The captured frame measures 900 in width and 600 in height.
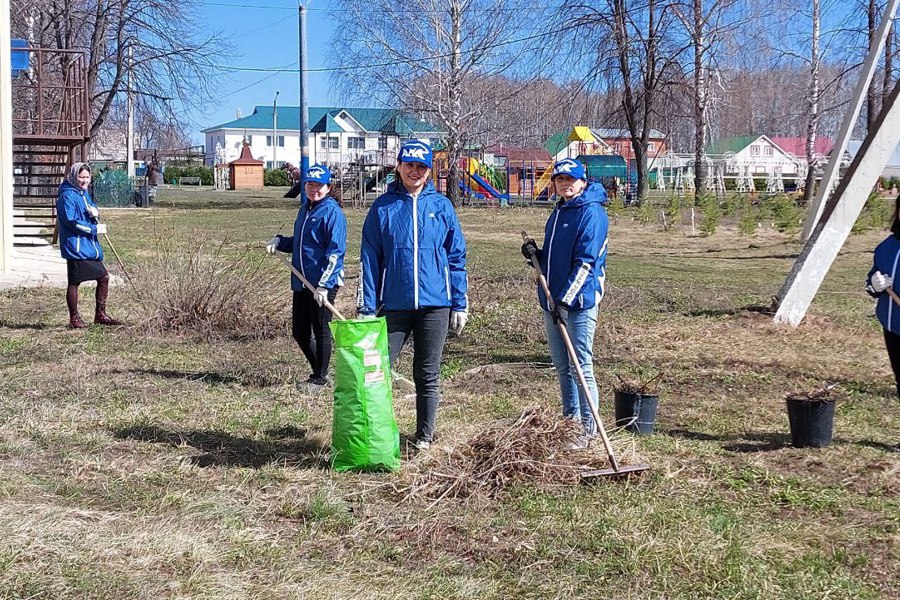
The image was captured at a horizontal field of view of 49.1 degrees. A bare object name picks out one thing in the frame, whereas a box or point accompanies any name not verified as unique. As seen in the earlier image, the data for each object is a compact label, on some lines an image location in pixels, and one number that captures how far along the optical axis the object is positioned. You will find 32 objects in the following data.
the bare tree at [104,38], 30.55
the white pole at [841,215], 9.49
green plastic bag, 5.12
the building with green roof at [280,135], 84.00
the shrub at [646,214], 26.50
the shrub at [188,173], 70.31
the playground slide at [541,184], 41.66
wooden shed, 63.34
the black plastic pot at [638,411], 6.00
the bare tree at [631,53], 32.69
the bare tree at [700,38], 32.75
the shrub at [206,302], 9.43
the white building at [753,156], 64.74
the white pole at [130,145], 38.38
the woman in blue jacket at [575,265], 5.35
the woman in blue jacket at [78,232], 9.33
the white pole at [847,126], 10.95
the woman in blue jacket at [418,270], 5.31
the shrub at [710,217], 23.19
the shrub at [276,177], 71.97
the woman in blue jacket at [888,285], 5.79
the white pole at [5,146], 14.20
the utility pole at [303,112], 27.09
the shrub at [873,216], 21.36
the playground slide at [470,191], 39.28
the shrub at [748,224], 22.79
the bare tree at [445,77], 35.91
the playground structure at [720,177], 48.12
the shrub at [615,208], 30.17
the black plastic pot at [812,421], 5.76
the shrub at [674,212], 25.81
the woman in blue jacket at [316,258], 6.82
